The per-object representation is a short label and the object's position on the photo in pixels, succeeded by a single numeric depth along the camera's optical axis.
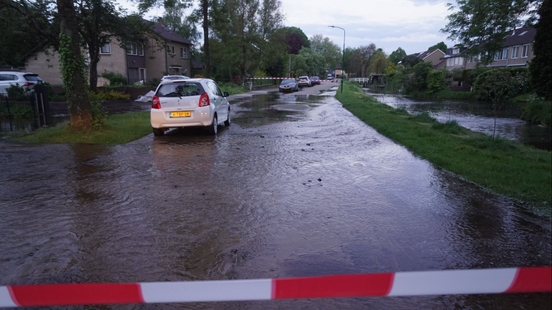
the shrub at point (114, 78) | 34.65
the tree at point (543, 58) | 9.61
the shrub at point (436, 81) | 43.03
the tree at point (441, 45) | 125.12
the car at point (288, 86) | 41.28
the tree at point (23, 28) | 17.01
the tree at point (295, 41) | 104.56
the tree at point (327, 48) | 125.84
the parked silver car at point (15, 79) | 21.30
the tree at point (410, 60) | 94.18
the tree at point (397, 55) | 127.19
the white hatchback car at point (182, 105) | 10.68
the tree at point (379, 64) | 84.75
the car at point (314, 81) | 65.07
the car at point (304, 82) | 54.52
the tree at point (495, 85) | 31.30
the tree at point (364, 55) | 105.31
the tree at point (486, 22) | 10.00
